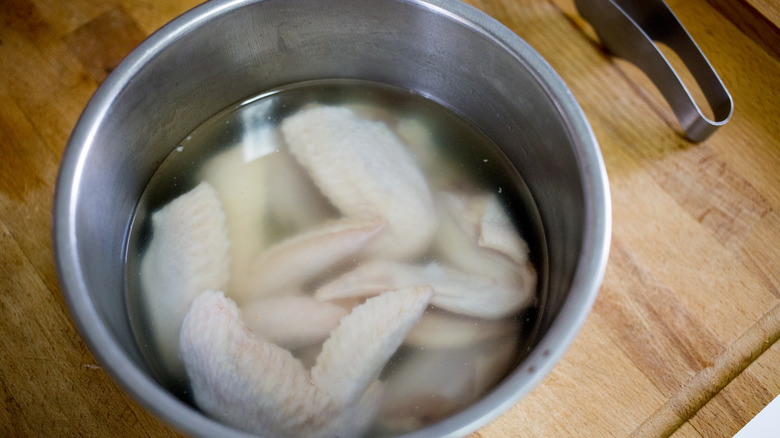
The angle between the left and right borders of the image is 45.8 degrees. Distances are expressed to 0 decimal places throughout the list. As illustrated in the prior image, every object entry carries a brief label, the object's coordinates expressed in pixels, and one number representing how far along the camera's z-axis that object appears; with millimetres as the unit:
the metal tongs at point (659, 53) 425
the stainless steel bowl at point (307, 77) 328
